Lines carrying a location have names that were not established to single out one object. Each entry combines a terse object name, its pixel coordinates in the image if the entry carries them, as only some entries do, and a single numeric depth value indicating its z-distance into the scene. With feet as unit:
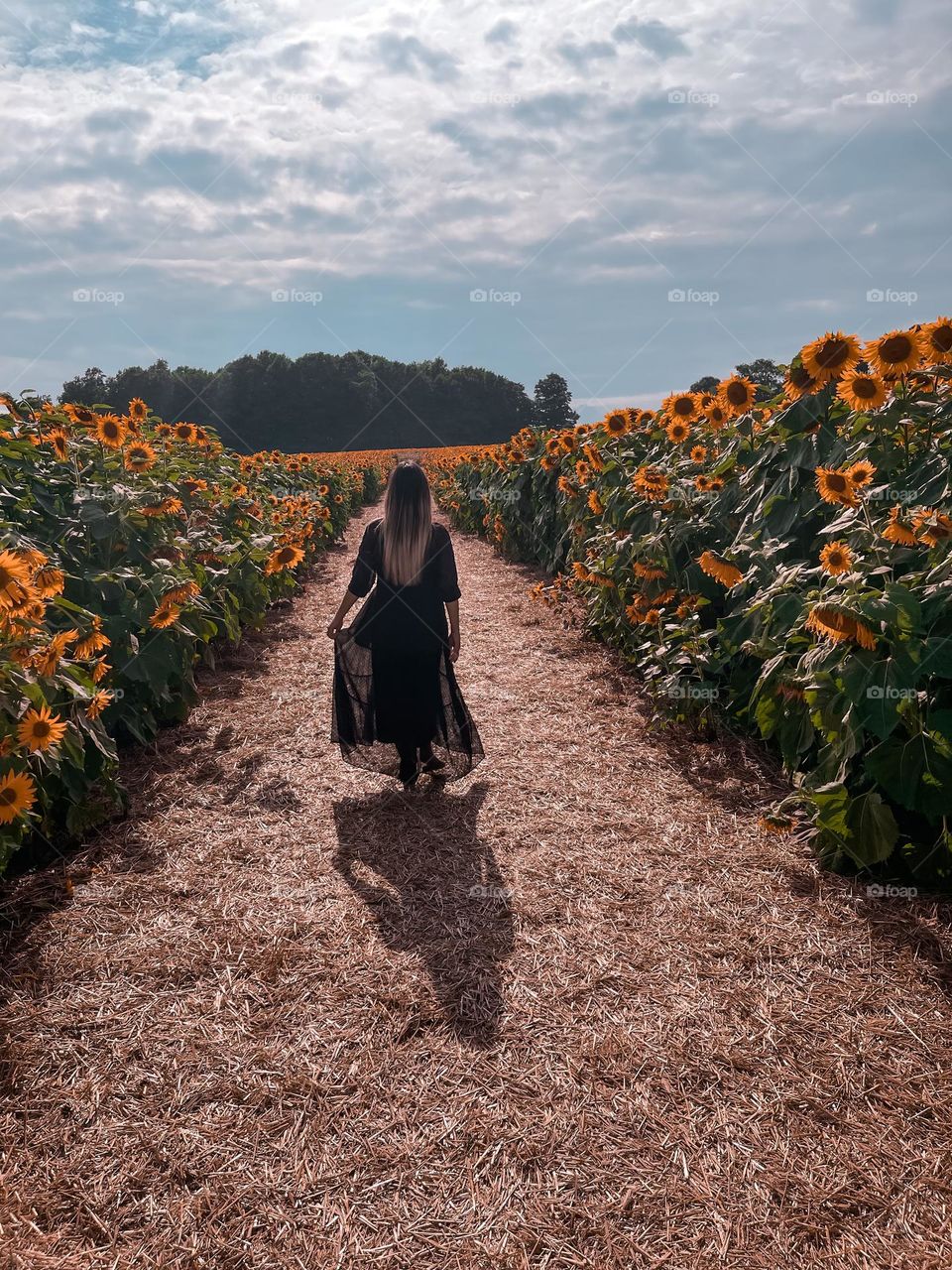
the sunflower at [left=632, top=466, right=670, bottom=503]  17.26
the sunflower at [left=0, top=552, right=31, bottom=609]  8.31
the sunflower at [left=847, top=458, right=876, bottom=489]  10.66
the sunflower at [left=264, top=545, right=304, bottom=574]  19.70
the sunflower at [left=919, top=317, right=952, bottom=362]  10.96
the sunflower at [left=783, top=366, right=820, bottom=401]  13.01
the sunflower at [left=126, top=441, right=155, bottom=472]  16.44
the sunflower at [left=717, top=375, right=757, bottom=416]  16.51
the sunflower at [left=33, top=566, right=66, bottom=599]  9.34
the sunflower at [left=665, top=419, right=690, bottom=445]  18.97
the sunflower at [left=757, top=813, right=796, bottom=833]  10.91
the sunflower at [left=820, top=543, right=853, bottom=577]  9.70
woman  12.76
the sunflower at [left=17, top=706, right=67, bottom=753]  8.36
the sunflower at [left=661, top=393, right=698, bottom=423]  19.17
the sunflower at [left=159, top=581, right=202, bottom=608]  13.51
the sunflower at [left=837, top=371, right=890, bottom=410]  11.63
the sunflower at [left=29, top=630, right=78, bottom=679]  8.80
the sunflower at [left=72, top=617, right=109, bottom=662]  10.25
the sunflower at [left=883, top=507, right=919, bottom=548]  9.20
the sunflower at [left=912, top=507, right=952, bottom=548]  8.98
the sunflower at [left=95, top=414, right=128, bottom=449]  16.46
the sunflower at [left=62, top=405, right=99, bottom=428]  16.81
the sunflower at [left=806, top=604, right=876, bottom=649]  8.72
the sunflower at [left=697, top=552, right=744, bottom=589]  13.03
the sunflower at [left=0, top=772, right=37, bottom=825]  8.05
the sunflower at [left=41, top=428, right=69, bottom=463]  14.97
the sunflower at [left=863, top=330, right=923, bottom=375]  11.48
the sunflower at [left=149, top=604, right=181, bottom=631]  13.24
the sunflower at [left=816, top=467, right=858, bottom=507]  10.49
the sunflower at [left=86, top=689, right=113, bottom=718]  9.98
